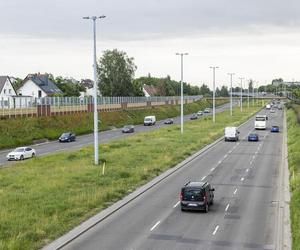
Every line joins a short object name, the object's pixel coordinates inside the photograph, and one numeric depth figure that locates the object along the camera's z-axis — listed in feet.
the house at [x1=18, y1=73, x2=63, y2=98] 485.15
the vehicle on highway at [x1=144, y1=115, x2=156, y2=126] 401.02
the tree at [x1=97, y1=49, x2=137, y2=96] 542.57
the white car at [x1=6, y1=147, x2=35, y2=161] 185.97
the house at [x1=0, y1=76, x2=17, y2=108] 396.53
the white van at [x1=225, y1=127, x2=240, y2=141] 256.93
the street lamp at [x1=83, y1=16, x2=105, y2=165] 150.41
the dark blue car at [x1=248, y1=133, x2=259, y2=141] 258.57
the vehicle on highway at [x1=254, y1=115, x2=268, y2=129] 331.57
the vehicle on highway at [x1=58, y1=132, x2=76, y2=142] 258.98
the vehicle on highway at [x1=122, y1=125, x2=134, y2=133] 318.65
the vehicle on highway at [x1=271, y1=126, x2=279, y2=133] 314.67
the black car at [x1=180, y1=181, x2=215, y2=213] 99.55
